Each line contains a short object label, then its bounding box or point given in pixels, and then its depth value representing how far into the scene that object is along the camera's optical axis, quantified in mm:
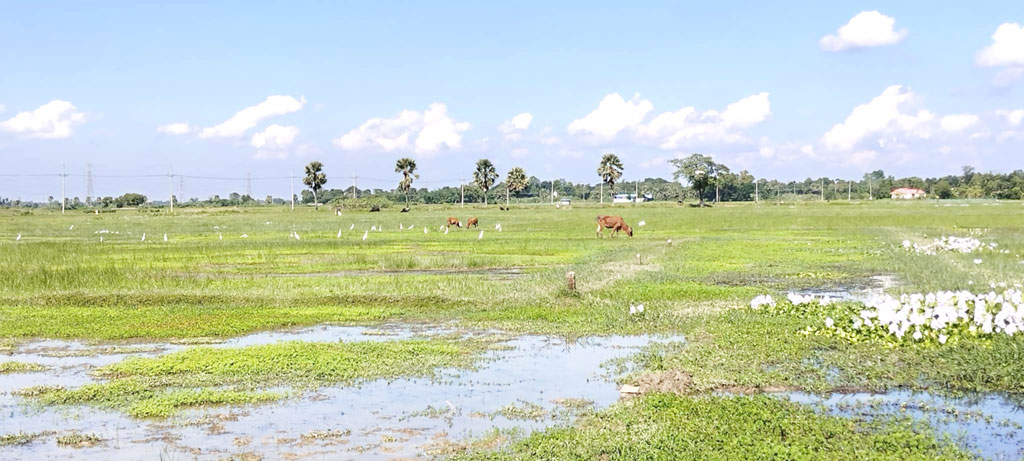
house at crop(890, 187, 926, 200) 144750
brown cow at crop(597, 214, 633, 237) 46344
